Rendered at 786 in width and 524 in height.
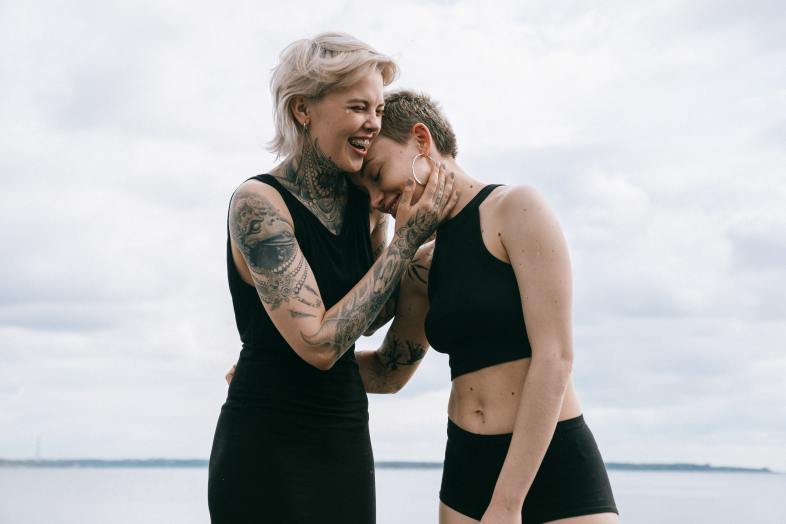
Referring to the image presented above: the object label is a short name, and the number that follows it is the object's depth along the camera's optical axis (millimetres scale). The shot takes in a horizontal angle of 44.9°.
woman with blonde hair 3709
